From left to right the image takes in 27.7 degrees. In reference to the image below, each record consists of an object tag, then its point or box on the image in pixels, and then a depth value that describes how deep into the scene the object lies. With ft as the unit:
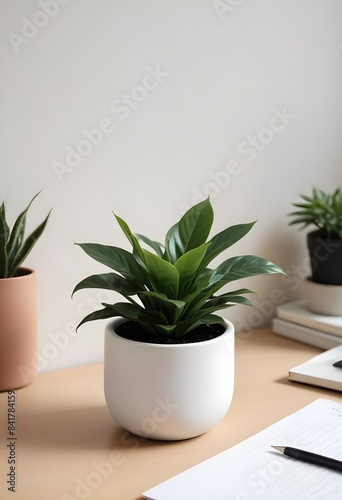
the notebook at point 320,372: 3.20
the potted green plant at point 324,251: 3.93
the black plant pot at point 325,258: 3.91
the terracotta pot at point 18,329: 3.03
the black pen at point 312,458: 2.39
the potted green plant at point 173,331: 2.61
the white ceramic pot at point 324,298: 3.93
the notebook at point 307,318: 3.83
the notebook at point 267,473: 2.23
